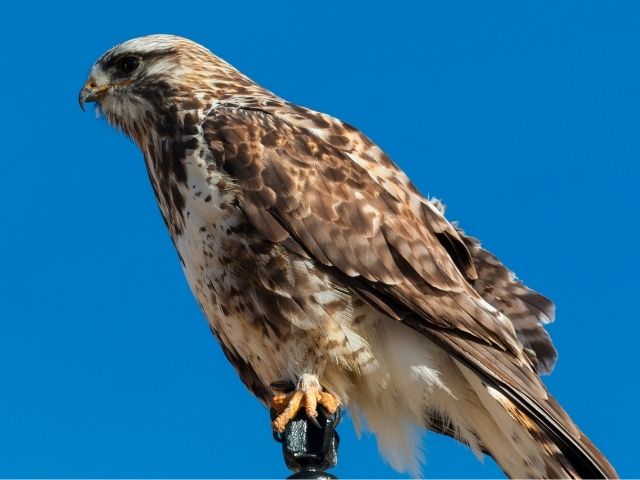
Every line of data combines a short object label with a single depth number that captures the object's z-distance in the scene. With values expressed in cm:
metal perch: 867
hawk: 1048
